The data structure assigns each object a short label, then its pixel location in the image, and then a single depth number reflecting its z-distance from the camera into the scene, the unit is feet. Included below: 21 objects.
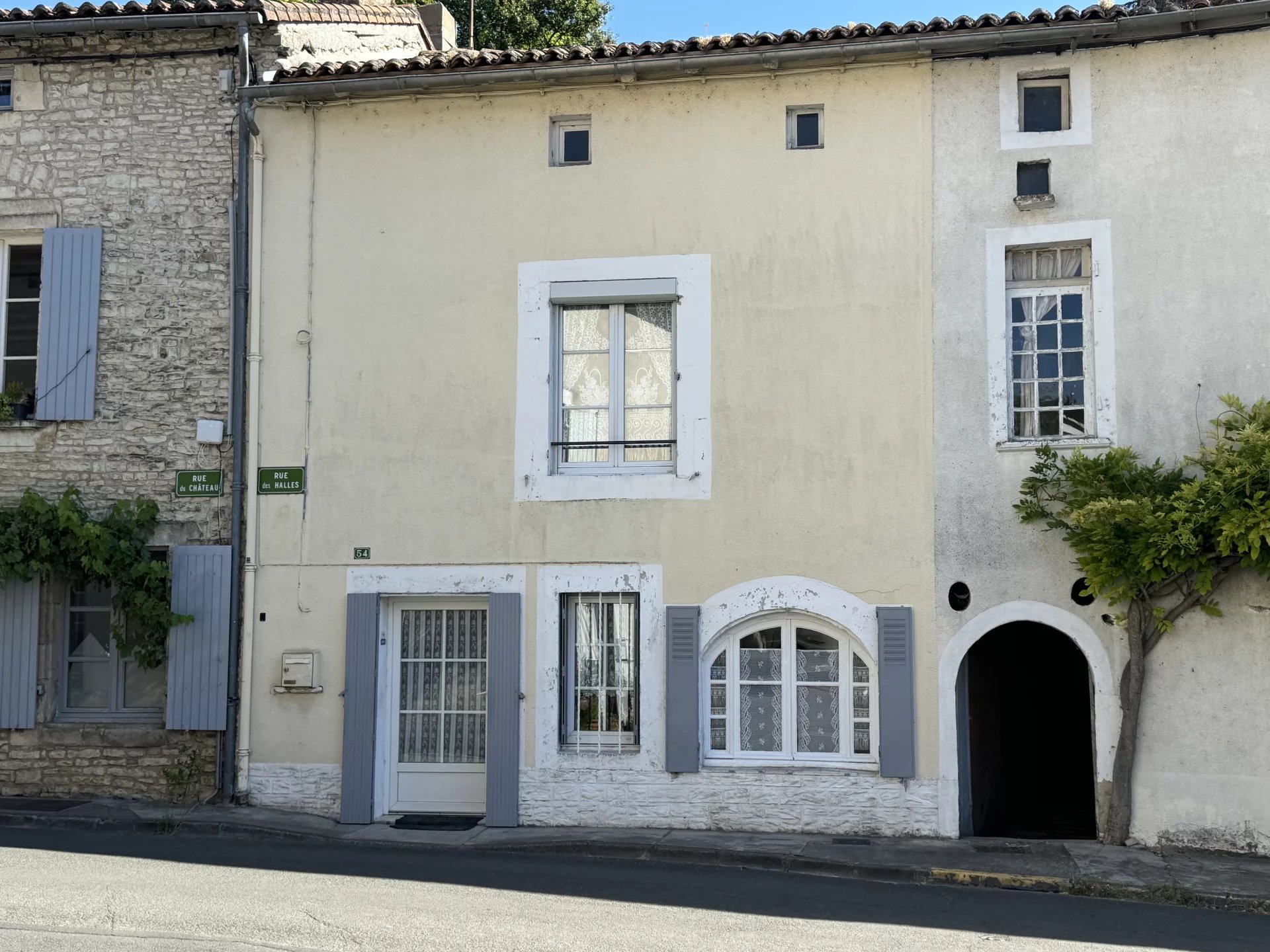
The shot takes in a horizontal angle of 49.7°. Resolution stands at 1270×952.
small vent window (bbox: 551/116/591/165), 37.22
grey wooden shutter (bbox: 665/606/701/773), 34.76
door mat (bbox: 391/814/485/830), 35.40
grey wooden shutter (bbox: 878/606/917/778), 33.78
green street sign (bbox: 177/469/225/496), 37.63
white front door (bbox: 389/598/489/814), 36.91
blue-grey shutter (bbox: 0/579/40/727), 37.52
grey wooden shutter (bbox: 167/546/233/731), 36.83
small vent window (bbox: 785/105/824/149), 36.04
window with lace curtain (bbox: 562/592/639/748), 35.83
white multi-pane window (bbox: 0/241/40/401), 39.17
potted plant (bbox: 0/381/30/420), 38.42
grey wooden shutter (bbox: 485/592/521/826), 35.45
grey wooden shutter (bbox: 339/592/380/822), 35.96
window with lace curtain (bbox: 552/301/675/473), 36.42
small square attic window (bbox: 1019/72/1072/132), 35.01
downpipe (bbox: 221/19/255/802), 36.88
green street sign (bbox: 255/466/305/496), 37.32
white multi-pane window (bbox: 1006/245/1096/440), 34.45
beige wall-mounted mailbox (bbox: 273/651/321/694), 36.50
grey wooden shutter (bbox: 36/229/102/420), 38.14
